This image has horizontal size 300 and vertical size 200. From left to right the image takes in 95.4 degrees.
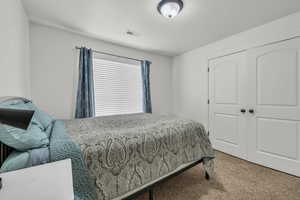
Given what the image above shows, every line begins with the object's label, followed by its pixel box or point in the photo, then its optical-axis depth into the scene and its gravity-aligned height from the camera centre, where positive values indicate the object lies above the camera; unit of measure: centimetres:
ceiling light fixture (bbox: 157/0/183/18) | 168 +116
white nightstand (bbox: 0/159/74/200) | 53 -37
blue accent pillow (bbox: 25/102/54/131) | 133 -21
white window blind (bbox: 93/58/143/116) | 296 +26
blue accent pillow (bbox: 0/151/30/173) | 76 -36
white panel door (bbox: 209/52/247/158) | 256 -14
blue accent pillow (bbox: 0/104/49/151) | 81 -25
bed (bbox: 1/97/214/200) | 96 -50
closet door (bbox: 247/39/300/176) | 199 -16
